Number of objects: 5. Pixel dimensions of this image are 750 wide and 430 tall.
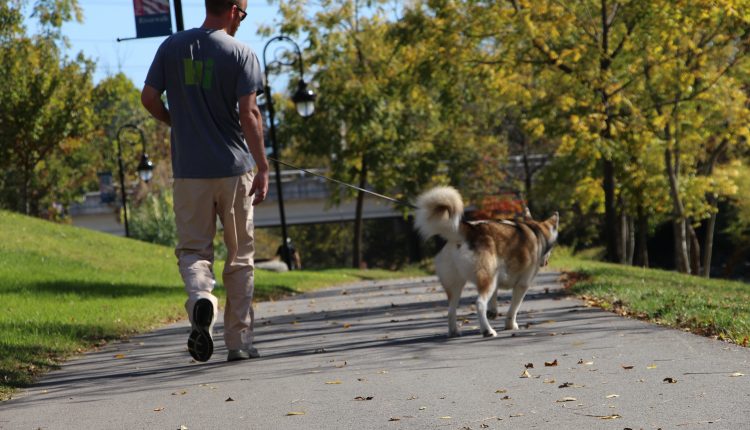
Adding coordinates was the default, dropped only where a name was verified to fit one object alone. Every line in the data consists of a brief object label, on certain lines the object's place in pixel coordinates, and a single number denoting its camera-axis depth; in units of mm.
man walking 13635
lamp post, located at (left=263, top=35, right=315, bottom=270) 51595
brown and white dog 16878
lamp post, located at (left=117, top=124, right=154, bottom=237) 74986
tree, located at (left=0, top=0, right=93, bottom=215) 67227
